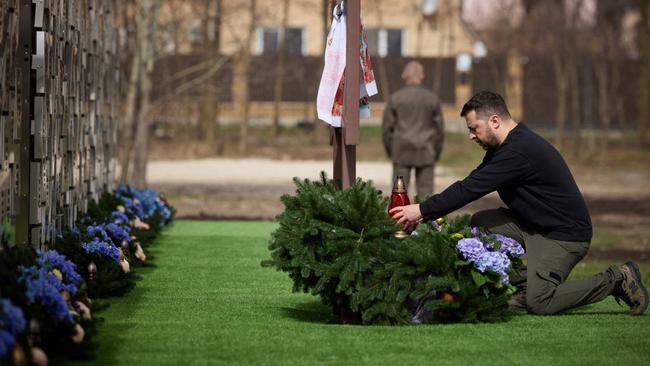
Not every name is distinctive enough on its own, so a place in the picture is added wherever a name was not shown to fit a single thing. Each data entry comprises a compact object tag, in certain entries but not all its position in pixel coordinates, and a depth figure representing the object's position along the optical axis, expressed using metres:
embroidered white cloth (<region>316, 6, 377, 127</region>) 14.38
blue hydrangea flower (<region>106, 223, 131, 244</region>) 17.14
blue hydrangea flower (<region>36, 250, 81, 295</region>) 11.93
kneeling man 13.54
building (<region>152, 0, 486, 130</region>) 45.80
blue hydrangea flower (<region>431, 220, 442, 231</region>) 13.22
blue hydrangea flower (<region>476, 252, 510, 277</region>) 12.55
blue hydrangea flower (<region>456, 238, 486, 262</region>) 12.56
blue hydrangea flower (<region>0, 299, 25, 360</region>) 9.53
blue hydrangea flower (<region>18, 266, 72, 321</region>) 10.54
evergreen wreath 12.51
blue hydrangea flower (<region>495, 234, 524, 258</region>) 13.22
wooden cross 13.85
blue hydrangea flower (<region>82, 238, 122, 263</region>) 15.10
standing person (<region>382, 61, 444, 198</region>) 24.35
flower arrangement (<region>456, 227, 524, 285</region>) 12.56
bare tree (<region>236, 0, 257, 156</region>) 52.93
